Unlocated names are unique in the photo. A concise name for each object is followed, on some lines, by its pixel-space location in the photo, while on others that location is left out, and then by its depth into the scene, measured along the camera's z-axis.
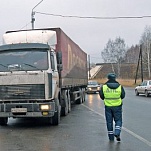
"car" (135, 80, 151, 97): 31.61
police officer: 8.95
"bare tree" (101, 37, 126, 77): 117.00
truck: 11.02
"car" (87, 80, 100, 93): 37.78
